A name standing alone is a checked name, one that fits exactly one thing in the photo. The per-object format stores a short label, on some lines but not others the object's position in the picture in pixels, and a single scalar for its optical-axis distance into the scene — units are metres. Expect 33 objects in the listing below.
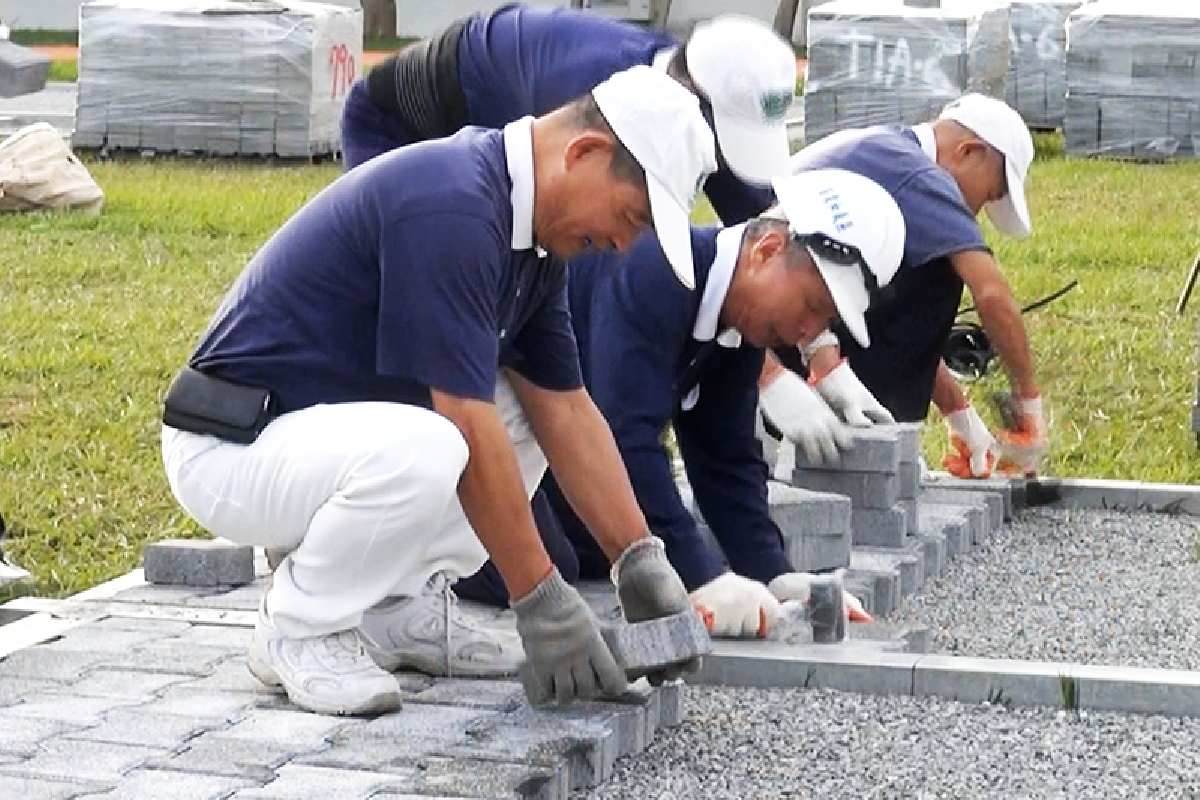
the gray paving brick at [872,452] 9.04
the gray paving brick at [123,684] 6.50
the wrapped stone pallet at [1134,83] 25.38
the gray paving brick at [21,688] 6.46
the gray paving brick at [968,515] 10.00
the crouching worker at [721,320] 7.21
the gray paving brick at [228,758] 5.72
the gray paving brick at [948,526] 9.70
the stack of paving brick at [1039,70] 27.95
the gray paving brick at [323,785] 5.51
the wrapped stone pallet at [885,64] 24.52
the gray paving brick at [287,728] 6.05
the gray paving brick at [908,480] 9.42
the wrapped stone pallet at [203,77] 24.13
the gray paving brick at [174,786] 5.51
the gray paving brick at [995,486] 10.59
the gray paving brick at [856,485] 9.12
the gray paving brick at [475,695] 6.49
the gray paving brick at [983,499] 10.35
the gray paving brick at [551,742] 5.96
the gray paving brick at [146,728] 6.00
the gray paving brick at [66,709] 6.22
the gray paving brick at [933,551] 9.37
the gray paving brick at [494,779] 5.61
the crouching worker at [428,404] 6.01
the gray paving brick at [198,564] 8.10
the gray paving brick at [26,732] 5.92
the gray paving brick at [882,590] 8.55
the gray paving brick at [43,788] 5.53
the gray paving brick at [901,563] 8.82
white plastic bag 18.81
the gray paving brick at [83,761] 5.69
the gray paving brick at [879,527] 9.18
